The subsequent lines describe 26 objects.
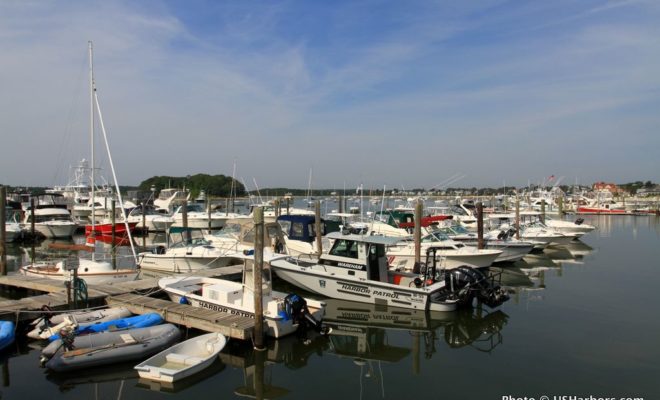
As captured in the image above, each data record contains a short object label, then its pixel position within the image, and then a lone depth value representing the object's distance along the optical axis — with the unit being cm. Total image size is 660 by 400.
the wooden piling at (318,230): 2007
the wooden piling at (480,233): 2276
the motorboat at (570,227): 3278
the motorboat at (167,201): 5088
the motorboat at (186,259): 1955
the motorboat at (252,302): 1160
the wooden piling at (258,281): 1079
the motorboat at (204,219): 3981
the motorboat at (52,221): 3553
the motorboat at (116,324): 1062
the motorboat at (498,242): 2364
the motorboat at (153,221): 3969
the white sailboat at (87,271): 1586
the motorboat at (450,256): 2055
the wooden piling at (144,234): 3432
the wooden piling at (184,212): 3097
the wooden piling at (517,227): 2872
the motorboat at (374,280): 1421
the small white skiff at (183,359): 910
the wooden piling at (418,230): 1850
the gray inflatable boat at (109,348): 938
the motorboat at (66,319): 1114
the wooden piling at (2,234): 1718
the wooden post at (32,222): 3159
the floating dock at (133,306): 1106
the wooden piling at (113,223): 2847
